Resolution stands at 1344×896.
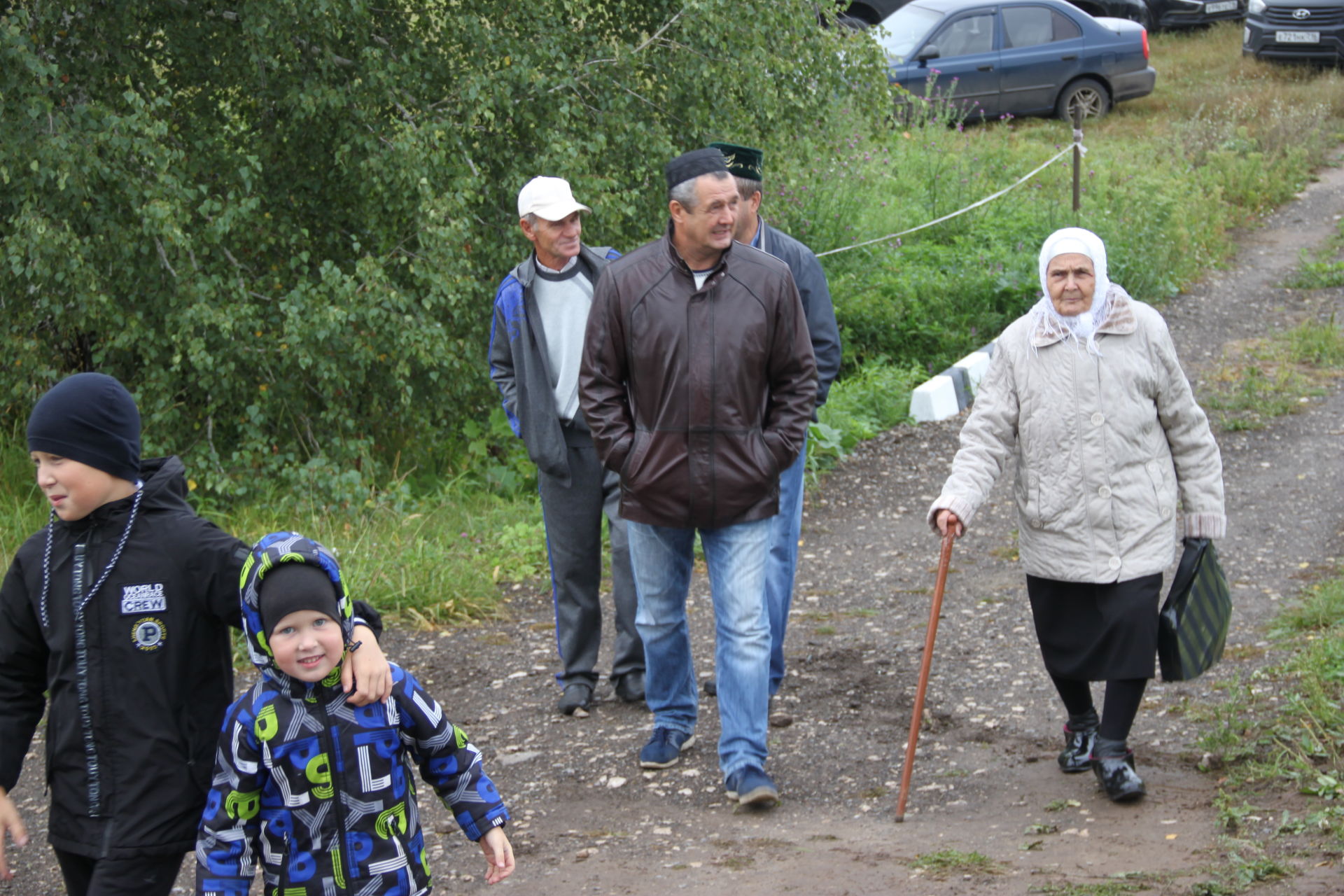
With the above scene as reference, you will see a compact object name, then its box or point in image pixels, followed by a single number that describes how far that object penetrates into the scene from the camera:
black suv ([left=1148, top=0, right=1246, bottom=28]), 21.17
